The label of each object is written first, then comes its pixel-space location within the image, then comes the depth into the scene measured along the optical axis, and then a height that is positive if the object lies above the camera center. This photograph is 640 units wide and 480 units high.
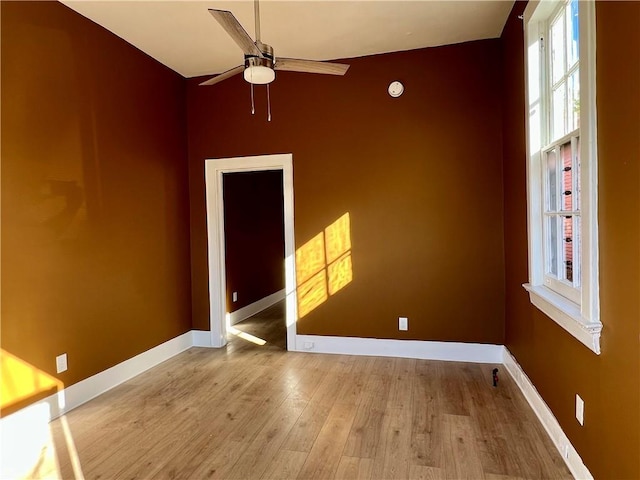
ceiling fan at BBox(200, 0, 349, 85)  1.87 +0.95
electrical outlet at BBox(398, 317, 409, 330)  3.79 -0.92
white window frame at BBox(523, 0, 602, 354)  1.71 +0.20
